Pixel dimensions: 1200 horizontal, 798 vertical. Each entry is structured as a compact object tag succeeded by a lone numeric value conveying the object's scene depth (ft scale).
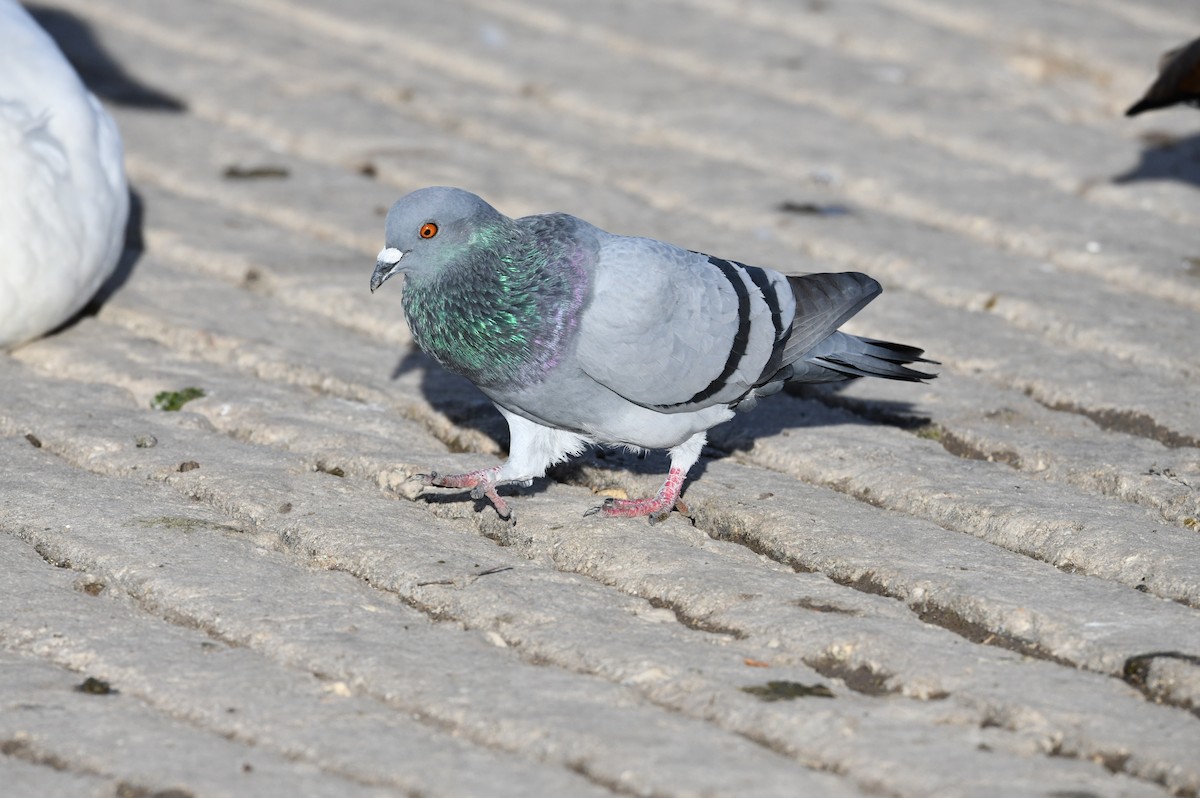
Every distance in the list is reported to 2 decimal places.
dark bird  40.32
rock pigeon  26.76
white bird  33.78
